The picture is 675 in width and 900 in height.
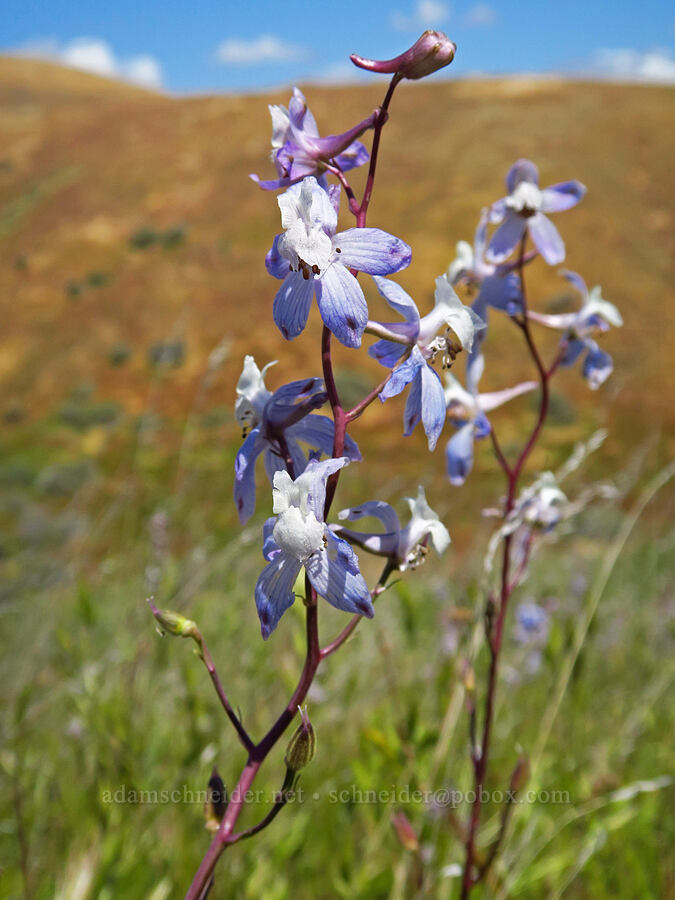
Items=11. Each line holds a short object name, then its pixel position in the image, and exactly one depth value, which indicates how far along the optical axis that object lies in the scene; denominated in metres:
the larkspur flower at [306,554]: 0.22
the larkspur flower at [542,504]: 0.33
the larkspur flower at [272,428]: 0.24
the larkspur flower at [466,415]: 0.32
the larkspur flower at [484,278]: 0.32
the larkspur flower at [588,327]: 0.34
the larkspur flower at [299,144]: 0.24
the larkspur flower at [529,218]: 0.32
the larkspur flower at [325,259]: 0.22
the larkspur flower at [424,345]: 0.24
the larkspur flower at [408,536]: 0.25
